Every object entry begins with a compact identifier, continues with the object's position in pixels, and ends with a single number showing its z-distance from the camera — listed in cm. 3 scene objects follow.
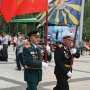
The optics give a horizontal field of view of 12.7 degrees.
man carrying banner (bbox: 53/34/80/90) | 794
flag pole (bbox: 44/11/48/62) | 851
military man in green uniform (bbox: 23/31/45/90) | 805
